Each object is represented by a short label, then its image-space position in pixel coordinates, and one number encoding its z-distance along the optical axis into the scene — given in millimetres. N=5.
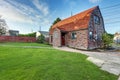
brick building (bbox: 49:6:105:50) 8622
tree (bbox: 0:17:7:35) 22092
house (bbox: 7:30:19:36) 31466
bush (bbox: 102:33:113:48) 9170
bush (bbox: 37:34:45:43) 16320
